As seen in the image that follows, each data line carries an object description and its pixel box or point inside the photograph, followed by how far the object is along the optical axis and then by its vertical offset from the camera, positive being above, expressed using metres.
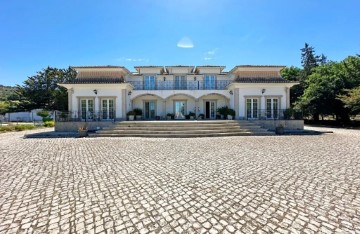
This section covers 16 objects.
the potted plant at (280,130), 16.12 -1.41
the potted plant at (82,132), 15.18 -1.28
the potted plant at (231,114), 21.14 -0.09
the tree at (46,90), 41.94 +5.61
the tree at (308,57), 55.11 +15.41
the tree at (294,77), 35.22 +6.76
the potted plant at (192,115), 23.66 -0.16
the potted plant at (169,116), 23.95 -0.24
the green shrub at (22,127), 21.31 -1.25
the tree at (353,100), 20.45 +1.19
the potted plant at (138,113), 21.75 +0.15
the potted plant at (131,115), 20.75 -0.05
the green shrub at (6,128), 19.99 -1.27
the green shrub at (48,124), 26.04 -1.09
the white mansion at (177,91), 20.23 +2.44
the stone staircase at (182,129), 15.33 -1.24
